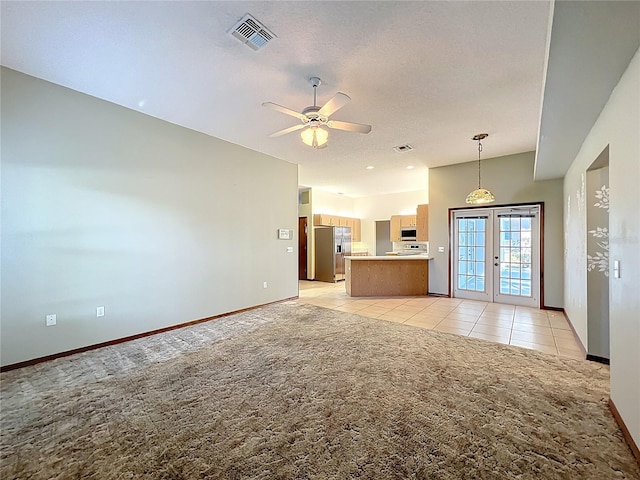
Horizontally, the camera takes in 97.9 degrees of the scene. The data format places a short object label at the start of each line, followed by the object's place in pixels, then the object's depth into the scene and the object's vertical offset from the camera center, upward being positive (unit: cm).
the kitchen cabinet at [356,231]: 1004 +25
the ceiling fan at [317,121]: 266 +124
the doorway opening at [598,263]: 294 -29
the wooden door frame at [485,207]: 530 +0
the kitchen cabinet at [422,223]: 766 +38
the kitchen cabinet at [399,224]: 889 +43
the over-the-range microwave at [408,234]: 886 +11
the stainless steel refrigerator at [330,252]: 878 -45
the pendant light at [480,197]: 495 +72
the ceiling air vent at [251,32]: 220 +170
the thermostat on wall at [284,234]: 594 +9
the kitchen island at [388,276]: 661 -92
